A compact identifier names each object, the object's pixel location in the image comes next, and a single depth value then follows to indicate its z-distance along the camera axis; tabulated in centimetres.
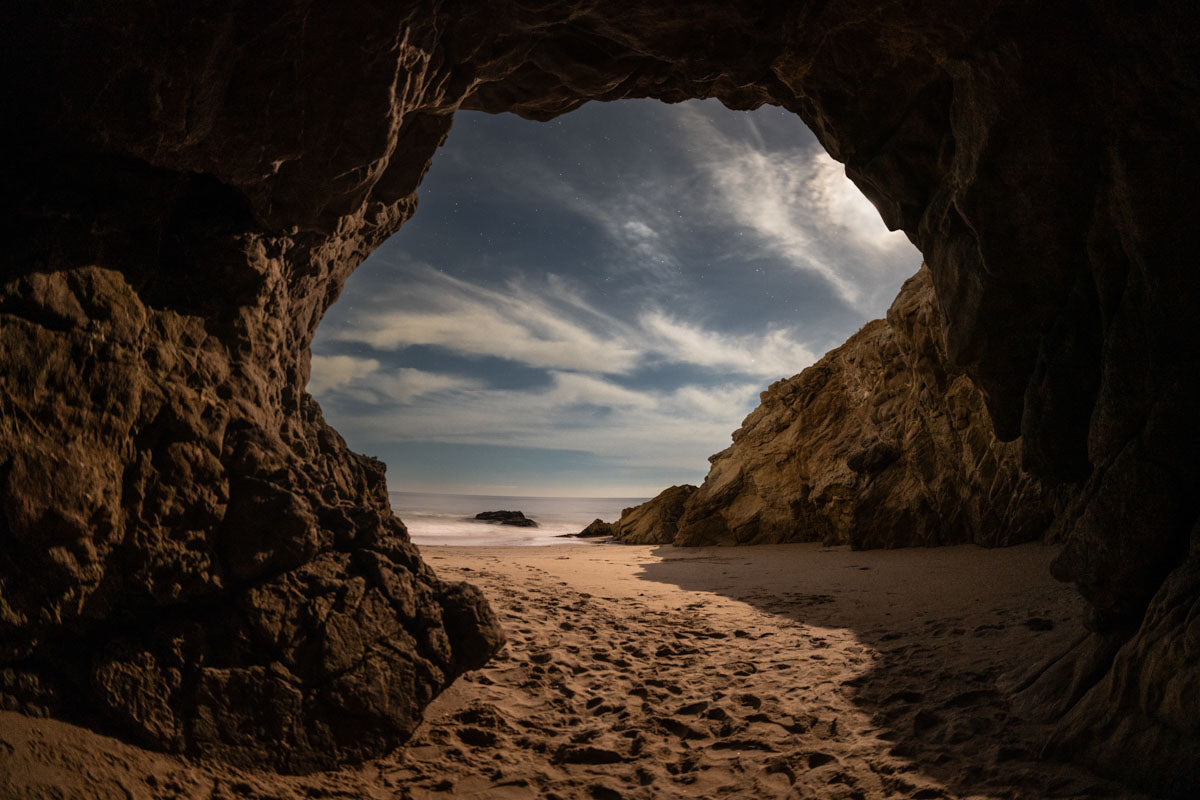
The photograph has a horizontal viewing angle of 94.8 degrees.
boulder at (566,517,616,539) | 2766
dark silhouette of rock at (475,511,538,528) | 3903
